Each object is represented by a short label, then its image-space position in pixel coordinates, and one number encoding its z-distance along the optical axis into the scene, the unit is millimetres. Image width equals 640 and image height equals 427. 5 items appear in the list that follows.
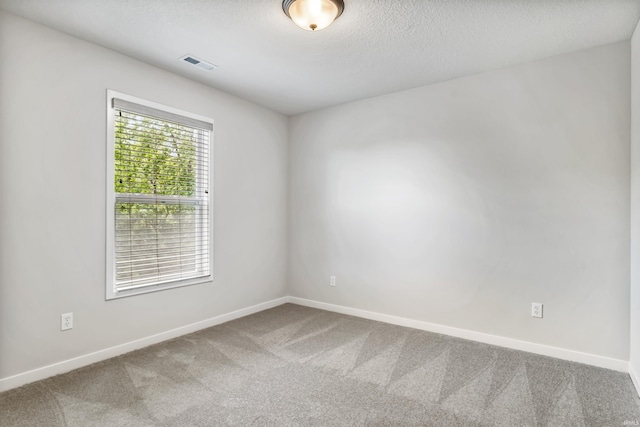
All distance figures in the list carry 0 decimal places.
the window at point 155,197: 2754
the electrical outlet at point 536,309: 2822
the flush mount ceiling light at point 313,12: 2039
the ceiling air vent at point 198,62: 2822
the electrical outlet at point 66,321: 2447
